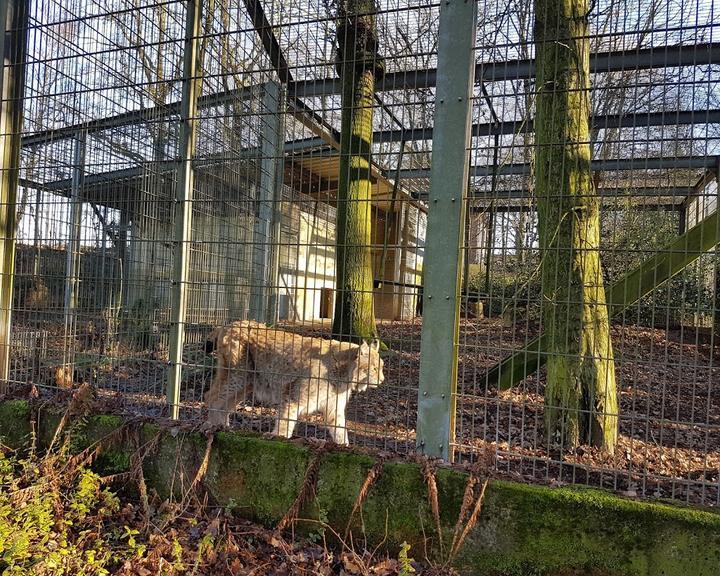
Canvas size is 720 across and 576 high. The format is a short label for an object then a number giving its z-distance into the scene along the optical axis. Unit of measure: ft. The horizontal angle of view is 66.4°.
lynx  17.47
